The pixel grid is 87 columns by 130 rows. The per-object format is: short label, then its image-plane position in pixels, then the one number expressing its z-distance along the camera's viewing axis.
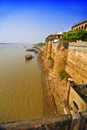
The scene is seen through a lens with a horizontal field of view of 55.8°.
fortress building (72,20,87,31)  20.40
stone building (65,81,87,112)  4.21
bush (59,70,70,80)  10.92
